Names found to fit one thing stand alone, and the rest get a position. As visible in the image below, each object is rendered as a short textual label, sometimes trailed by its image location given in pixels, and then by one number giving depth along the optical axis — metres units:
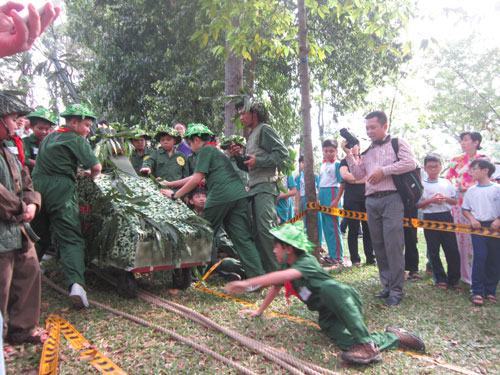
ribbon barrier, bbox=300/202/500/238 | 5.23
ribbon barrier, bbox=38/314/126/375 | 2.99
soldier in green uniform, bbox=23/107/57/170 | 5.49
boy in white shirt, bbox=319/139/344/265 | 7.22
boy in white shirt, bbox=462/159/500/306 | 5.16
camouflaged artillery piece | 4.42
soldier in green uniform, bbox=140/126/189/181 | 6.64
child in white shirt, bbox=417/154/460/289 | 5.73
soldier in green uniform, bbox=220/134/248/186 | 5.81
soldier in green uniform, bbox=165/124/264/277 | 5.24
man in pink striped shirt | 4.88
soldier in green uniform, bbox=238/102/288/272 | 5.35
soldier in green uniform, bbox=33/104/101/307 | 4.46
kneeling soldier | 3.32
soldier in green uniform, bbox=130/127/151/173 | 6.88
